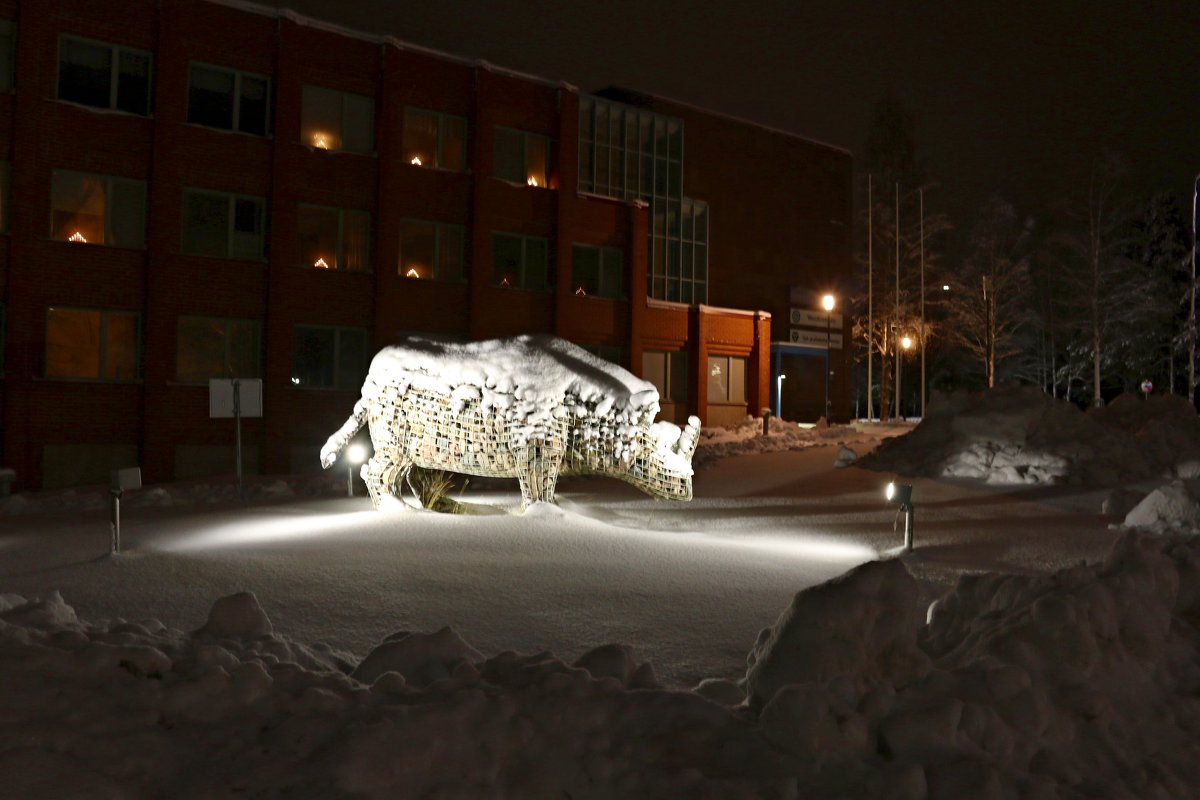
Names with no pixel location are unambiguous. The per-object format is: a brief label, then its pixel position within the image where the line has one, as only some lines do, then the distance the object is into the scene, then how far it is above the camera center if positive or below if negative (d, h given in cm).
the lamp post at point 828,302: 3228 +476
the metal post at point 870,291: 4425 +727
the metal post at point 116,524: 910 -111
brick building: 1989 +512
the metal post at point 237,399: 1478 +33
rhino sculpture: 1198 +6
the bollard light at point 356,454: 1340 -49
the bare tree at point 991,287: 4772 +823
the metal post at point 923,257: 4419 +920
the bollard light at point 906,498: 964 -70
